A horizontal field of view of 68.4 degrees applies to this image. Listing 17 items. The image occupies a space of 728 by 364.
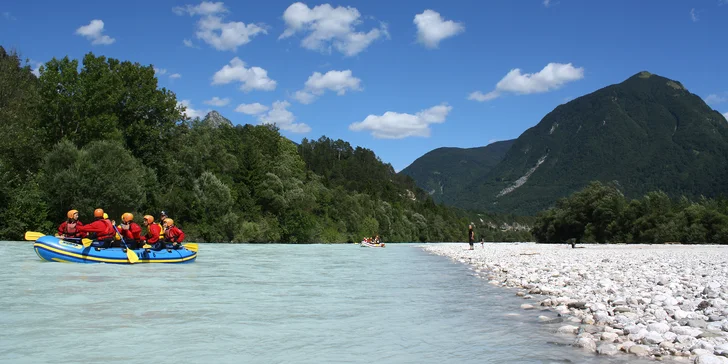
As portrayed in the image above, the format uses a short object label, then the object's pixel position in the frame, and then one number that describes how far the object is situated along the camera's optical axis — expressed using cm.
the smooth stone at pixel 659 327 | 736
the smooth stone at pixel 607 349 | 666
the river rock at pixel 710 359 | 572
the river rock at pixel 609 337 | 727
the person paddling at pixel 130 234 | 2166
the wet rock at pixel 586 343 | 696
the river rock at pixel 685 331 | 695
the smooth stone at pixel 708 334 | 688
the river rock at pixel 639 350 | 657
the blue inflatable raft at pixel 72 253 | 2011
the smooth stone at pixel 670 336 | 687
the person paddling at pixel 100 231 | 2081
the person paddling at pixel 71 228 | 2130
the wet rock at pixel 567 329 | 814
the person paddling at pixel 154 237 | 2262
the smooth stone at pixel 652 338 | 690
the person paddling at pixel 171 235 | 2336
